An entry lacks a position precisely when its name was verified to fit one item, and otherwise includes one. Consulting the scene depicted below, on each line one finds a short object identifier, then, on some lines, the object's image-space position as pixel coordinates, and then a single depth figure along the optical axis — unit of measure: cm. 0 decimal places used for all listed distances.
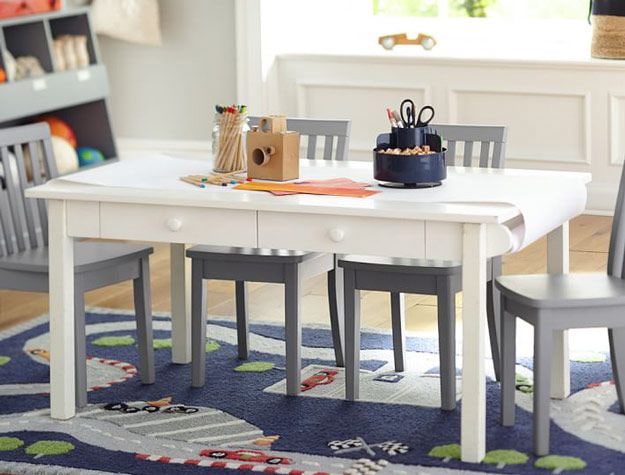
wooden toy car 889
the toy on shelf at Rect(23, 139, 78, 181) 847
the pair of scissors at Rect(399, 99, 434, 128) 461
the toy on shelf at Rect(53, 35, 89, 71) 858
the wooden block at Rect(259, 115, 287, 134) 478
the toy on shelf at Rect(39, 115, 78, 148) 870
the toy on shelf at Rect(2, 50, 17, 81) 800
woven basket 616
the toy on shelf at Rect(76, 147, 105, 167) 878
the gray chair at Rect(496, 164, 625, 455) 419
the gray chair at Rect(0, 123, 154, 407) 492
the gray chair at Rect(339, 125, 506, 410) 470
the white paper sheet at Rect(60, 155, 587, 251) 428
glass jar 495
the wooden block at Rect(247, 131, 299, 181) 472
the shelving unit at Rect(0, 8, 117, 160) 811
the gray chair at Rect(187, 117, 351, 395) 495
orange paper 445
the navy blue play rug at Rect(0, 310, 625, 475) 423
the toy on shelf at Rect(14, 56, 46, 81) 822
